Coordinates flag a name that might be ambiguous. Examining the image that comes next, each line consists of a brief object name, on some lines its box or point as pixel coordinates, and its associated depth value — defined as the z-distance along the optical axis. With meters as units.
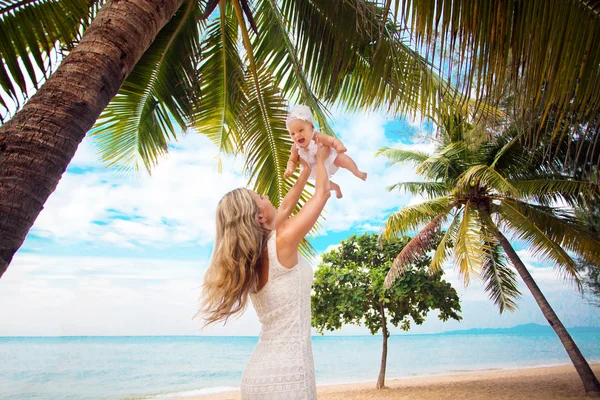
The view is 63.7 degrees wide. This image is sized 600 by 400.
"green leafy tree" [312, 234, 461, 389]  14.59
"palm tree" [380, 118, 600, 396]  11.15
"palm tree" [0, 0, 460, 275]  1.78
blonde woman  2.04
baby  2.53
